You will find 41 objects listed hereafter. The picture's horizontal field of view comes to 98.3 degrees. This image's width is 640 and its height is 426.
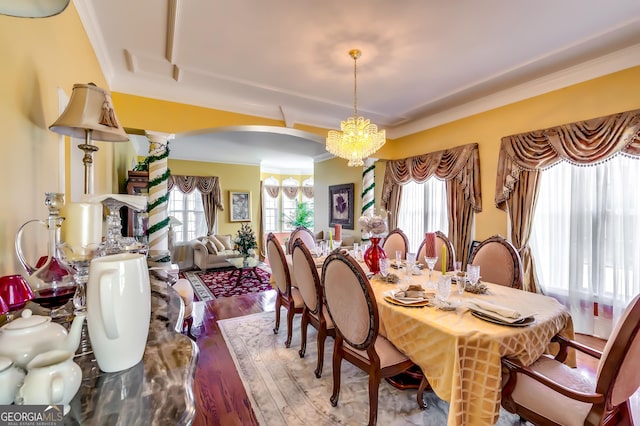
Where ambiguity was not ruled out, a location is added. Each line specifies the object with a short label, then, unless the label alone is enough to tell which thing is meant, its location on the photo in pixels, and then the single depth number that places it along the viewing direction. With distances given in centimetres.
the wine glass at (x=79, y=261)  89
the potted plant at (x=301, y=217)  969
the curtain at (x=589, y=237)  264
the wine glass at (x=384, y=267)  225
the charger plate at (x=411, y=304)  167
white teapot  53
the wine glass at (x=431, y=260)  209
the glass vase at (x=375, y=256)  245
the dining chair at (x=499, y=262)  222
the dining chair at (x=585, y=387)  111
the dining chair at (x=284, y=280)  263
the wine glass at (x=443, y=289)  167
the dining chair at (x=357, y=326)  158
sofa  618
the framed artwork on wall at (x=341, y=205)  634
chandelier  298
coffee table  519
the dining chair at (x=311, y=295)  217
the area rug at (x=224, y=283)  462
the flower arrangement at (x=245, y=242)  521
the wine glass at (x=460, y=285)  174
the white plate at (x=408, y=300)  170
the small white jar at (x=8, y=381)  47
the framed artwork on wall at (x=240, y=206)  769
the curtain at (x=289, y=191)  980
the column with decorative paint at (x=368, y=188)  538
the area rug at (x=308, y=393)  177
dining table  129
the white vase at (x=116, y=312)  63
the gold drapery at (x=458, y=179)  375
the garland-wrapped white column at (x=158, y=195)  347
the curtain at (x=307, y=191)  1002
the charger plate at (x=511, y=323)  140
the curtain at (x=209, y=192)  718
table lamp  133
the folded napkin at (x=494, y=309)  148
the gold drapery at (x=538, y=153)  253
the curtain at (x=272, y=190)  950
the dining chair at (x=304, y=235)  376
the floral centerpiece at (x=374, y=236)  237
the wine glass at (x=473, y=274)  192
